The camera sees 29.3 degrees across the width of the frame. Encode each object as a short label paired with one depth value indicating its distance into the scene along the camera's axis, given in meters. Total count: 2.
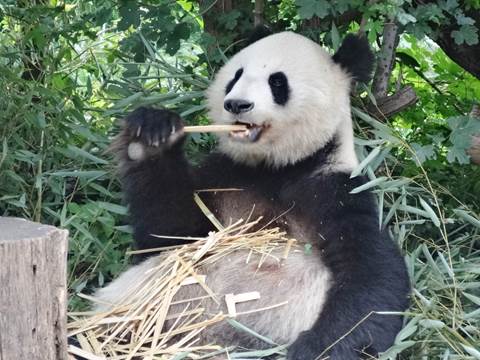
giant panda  3.86
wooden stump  2.97
